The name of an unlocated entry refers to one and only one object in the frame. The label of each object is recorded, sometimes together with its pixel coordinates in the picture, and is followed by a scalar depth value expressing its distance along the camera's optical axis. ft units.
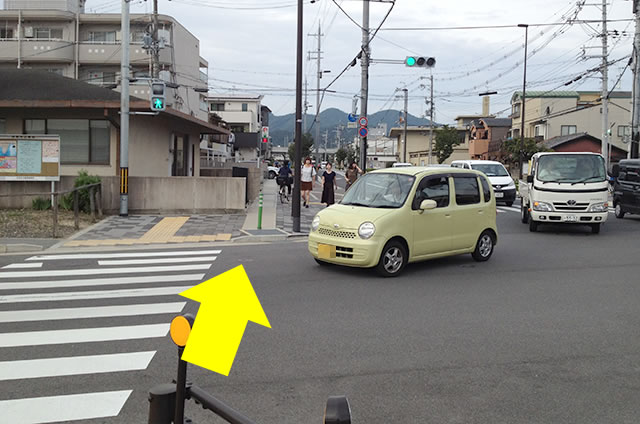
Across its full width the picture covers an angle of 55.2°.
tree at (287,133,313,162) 300.61
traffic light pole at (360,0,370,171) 75.97
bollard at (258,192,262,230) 51.50
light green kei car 32.45
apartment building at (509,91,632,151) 182.50
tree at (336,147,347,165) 399.65
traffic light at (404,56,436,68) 76.28
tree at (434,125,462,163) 231.09
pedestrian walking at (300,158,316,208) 72.13
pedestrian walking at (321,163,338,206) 67.64
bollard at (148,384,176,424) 8.45
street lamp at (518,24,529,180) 152.95
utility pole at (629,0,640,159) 89.76
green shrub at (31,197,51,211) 58.59
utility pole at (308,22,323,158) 180.19
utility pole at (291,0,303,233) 52.39
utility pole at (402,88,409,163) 209.46
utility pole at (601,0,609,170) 109.40
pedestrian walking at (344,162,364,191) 72.36
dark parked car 62.75
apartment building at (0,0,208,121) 138.00
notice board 57.06
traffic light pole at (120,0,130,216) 57.88
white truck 51.11
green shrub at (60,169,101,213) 57.26
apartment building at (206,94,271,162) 262.88
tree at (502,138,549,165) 168.25
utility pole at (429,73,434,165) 205.09
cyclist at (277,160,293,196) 83.35
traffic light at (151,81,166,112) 56.03
